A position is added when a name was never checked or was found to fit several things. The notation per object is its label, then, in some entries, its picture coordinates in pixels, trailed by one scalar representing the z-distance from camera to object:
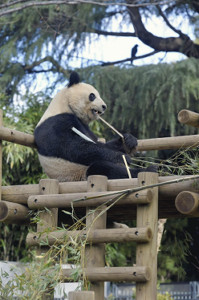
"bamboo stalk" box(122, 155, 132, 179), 7.76
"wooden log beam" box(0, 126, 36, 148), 8.32
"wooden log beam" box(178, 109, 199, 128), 6.20
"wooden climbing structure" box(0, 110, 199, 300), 6.66
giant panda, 8.10
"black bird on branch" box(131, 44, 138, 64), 17.76
